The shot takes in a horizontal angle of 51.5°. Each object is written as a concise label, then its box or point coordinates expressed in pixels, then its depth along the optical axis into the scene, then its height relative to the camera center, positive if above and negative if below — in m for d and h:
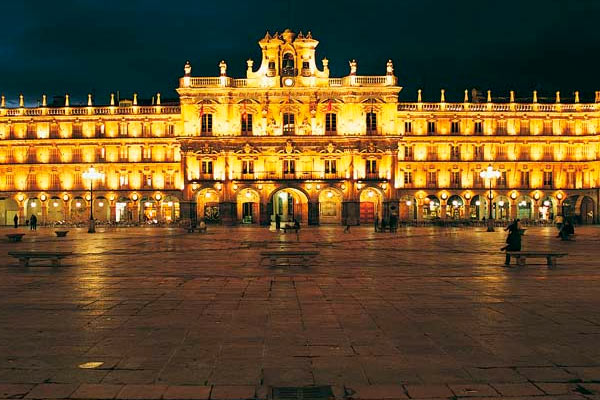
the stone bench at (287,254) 20.70 -1.48
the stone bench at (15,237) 35.71 -1.45
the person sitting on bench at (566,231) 36.78 -1.45
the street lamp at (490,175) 51.09 +2.65
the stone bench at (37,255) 21.00 -1.48
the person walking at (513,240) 22.22 -1.19
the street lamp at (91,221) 51.41 -0.79
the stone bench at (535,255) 20.72 -1.63
